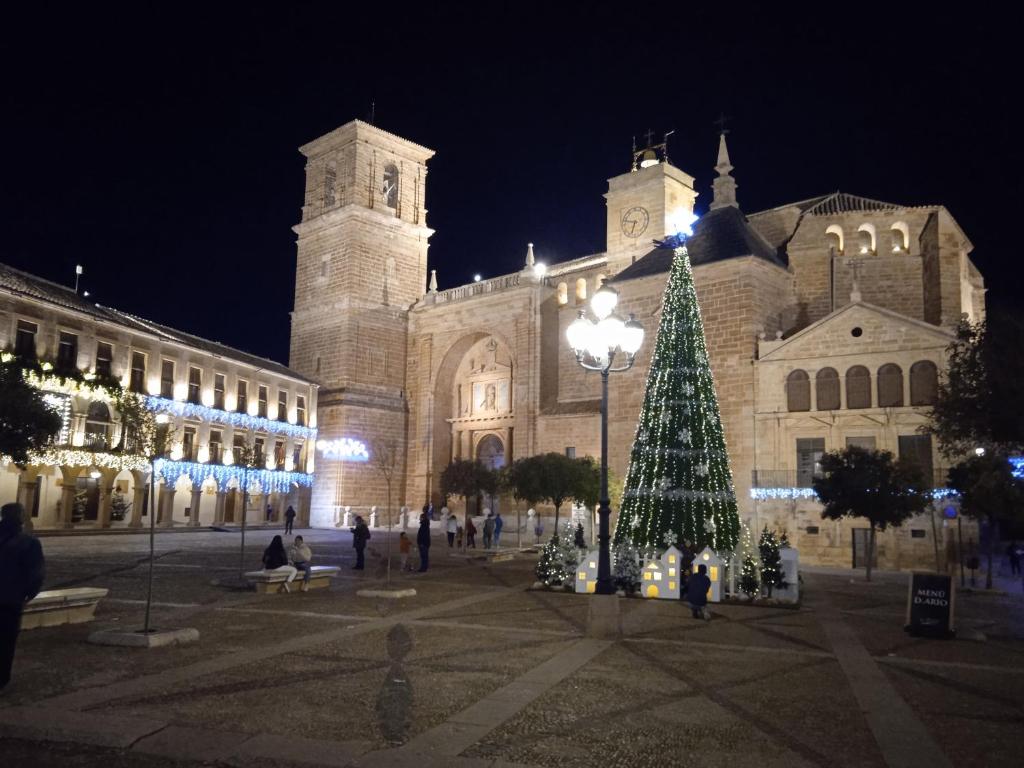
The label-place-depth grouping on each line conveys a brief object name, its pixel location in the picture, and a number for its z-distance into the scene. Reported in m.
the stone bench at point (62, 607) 9.12
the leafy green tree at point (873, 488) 20.17
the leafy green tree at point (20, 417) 17.34
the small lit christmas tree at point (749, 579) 14.30
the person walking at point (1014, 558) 23.66
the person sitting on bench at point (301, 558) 13.82
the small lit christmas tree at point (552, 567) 15.16
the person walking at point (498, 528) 27.05
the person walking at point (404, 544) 17.75
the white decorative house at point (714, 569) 14.17
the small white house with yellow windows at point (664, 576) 14.48
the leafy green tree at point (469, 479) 31.02
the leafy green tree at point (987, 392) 11.95
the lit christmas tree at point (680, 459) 15.86
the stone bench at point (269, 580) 13.14
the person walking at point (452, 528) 26.16
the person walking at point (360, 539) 18.02
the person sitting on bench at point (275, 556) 13.91
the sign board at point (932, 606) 10.68
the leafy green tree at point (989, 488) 15.08
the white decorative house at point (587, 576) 14.68
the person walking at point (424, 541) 18.14
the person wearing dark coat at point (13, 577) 6.29
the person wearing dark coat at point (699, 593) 11.88
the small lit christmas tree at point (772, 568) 14.27
